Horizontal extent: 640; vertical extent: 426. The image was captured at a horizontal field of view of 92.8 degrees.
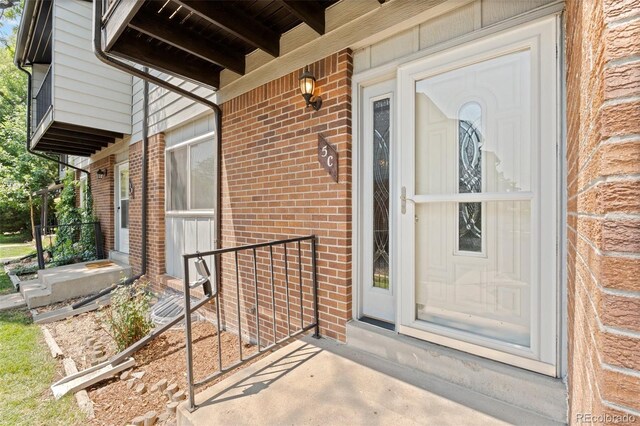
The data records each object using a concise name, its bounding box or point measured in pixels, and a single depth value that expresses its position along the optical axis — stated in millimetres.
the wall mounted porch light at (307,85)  2496
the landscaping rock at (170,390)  2436
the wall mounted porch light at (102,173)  6735
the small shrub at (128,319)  3166
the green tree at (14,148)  10859
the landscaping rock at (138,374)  2727
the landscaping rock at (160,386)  2523
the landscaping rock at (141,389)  2514
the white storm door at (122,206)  6257
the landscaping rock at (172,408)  2188
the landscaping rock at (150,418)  2118
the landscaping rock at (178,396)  2311
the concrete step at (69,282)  4793
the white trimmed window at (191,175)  4055
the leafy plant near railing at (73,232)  6770
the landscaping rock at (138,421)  2115
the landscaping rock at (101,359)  3006
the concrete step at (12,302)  4711
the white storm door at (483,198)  1651
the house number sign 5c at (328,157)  2451
